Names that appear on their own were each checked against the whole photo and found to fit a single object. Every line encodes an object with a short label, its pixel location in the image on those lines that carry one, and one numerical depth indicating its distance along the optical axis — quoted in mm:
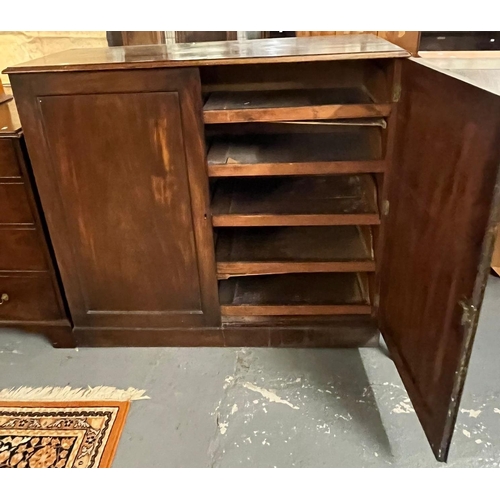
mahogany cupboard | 1003
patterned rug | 1277
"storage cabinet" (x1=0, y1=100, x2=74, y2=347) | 1396
